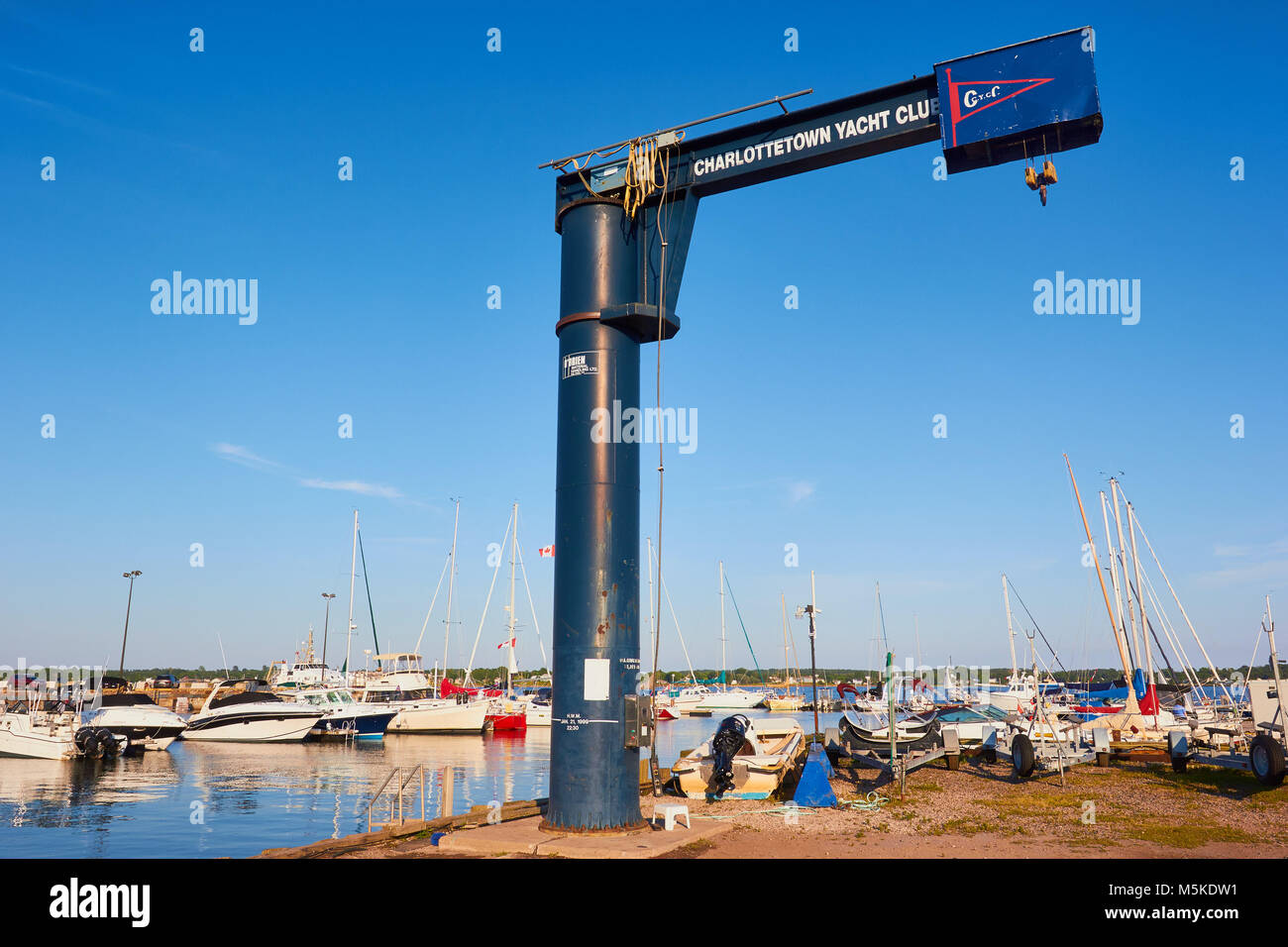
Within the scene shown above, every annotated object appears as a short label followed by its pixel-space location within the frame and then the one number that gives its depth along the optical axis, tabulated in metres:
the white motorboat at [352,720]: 61.69
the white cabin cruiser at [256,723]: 60.31
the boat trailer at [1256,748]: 18.91
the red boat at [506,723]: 67.25
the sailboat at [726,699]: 102.00
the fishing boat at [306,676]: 82.00
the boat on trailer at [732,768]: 20.25
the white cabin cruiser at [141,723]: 55.59
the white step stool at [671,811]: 14.05
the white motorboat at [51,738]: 47.62
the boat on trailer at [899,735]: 23.20
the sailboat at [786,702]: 107.31
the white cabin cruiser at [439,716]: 65.25
